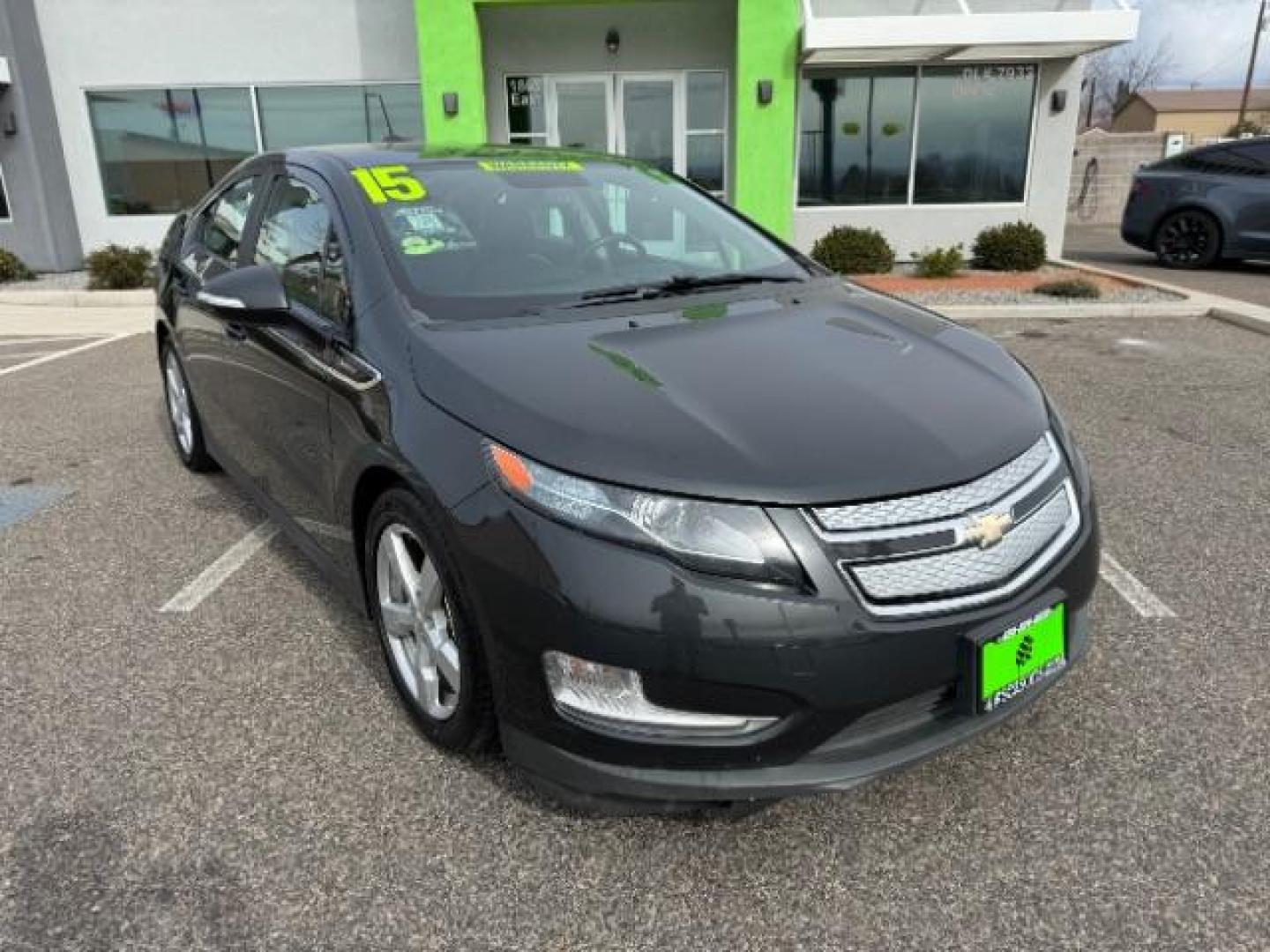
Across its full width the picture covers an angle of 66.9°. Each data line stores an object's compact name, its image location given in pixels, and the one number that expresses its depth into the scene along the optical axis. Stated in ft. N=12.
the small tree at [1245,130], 120.44
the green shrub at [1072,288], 32.48
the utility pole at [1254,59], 150.30
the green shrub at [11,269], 41.65
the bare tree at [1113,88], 238.07
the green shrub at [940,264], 38.17
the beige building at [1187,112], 213.05
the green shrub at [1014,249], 39.86
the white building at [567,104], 40.57
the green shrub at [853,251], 38.75
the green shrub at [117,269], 38.83
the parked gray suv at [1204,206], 39.75
